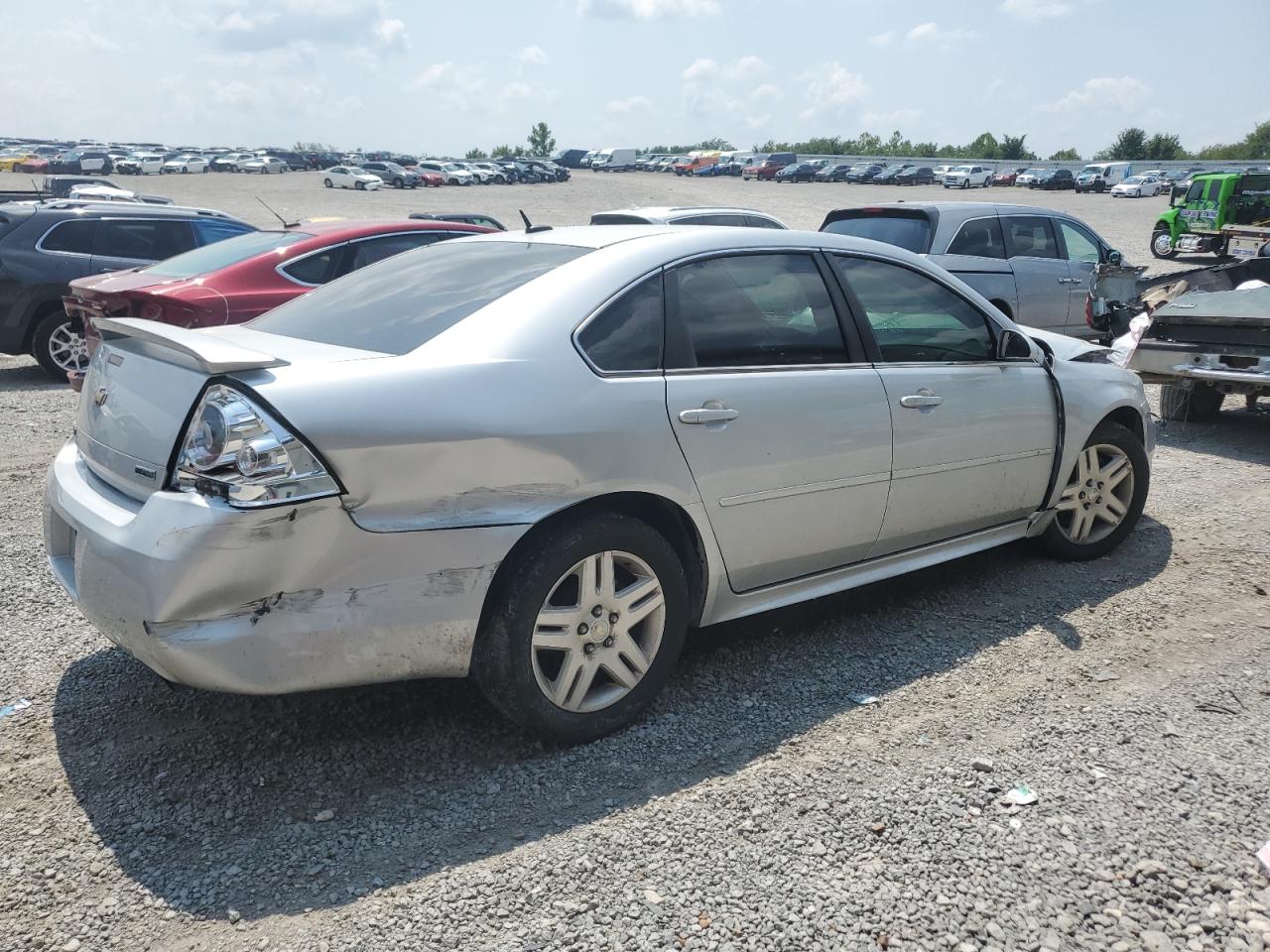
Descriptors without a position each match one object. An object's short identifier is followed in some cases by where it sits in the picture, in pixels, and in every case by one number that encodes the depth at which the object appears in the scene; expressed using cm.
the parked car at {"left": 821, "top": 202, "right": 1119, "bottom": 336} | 1008
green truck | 2438
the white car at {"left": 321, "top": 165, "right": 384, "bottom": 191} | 5425
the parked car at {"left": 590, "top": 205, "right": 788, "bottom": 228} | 1048
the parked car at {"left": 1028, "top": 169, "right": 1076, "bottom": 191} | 5930
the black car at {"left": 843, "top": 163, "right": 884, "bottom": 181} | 6644
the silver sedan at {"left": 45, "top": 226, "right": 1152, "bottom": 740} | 280
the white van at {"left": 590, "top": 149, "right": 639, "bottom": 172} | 8112
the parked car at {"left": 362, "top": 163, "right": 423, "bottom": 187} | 5819
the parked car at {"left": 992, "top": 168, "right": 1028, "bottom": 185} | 6394
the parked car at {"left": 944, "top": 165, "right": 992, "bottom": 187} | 6162
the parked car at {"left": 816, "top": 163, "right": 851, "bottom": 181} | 6838
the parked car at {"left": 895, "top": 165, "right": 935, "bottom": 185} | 6469
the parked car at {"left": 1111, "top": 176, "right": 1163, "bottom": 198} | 5275
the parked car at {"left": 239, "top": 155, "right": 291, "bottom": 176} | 6869
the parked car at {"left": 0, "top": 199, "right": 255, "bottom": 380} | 973
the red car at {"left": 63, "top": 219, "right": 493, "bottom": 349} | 757
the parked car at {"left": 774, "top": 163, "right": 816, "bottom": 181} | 6862
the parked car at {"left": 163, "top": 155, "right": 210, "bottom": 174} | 6581
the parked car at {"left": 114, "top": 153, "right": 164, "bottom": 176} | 6253
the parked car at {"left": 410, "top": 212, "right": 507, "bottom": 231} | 1327
